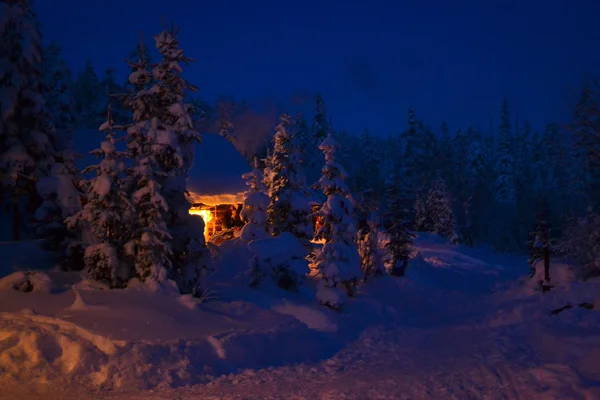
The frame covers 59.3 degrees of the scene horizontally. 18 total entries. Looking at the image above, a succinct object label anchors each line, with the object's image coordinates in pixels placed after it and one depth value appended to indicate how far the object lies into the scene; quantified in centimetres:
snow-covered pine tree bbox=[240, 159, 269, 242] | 2331
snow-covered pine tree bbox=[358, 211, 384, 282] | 2648
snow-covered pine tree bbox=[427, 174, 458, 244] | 5394
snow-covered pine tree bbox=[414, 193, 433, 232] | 5866
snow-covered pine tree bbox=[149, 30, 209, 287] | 1474
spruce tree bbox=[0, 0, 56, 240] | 2133
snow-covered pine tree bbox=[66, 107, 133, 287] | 1325
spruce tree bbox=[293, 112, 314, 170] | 6775
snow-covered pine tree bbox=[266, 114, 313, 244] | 2486
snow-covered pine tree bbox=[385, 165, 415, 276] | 3266
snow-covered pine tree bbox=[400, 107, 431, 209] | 6931
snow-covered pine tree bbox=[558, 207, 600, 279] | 2395
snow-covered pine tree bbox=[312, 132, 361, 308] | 1922
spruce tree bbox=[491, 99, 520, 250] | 6519
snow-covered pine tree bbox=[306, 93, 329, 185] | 6700
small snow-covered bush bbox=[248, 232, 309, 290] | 1950
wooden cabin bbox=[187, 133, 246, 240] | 2822
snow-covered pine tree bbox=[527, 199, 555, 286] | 2733
